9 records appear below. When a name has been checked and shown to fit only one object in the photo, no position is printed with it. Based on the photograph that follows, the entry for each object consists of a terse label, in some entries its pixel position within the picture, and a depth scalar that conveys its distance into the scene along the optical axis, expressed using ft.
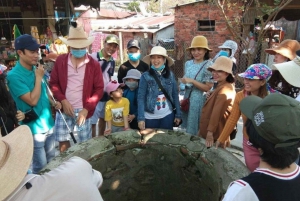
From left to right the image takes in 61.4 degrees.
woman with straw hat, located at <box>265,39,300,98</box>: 6.84
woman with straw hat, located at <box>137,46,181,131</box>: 8.79
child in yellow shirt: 9.46
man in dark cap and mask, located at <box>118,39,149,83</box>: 10.97
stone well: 6.64
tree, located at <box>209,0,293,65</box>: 18.10
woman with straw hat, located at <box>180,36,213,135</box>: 9.21
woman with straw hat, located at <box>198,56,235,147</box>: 7.65
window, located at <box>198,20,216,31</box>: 27.71
